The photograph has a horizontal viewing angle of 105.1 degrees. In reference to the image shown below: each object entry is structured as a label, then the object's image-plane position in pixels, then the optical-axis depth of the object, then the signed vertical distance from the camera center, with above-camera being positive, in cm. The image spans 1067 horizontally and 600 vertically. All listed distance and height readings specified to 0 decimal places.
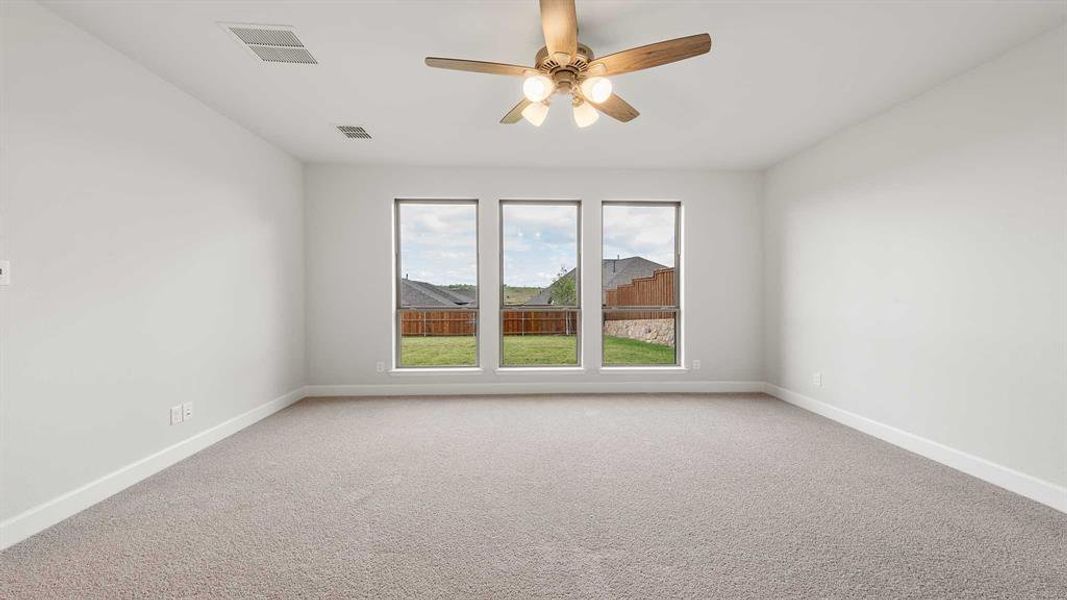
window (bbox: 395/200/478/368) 474 +34
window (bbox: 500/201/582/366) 480 +30
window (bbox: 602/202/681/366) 485 +42
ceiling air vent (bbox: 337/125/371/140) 352 +154
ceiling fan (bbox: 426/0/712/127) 185 +122
